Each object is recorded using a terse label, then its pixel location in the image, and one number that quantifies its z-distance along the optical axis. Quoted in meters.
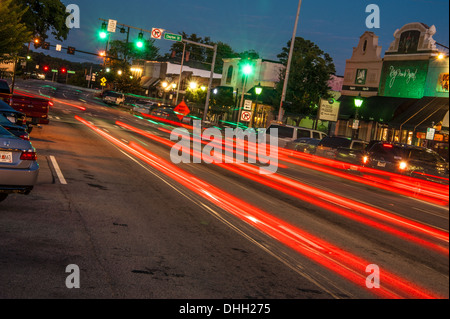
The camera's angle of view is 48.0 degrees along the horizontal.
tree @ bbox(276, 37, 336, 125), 53.94
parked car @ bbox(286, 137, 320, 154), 30.89
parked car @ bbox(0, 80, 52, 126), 23.98
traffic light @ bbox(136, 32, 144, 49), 40.00
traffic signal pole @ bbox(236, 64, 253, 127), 46.34
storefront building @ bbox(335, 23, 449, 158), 35.44
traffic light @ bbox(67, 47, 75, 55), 60.88
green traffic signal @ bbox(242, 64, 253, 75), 46.34
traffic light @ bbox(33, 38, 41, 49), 46.40
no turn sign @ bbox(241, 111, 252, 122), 36.56
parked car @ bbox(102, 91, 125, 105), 76.00
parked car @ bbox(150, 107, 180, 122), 56.53
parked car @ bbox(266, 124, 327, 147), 33.74
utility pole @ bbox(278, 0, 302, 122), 37.53
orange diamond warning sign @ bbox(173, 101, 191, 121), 43.22
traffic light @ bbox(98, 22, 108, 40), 36.97
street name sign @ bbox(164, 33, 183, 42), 37.72
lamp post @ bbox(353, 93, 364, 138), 33.88
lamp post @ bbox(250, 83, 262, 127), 42.42
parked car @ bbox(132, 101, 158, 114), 62.39
